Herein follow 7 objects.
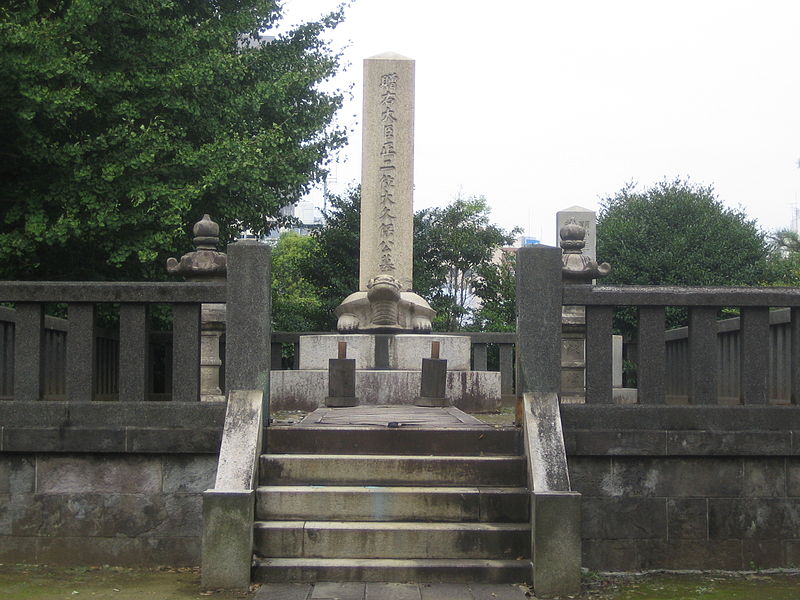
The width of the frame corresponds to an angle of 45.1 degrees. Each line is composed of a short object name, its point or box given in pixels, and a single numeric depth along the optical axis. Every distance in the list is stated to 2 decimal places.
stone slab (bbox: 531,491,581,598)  6.80
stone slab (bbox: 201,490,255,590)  6.81
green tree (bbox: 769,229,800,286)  27.41
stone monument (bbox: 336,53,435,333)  14.91
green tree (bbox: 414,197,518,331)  27.55
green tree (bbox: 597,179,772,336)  26.81
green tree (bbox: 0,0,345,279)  15.19
